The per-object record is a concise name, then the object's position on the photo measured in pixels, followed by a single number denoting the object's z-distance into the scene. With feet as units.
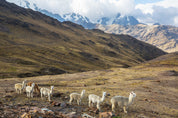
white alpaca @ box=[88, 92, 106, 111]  52.11
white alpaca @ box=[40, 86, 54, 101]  62.48
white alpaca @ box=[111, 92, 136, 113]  53.21
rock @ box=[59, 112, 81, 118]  39.73
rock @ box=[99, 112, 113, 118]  42.62
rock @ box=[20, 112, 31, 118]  34.37
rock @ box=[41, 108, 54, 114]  39.06
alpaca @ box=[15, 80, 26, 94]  70.88
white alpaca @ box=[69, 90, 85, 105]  58.80
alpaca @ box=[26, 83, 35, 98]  64.84
